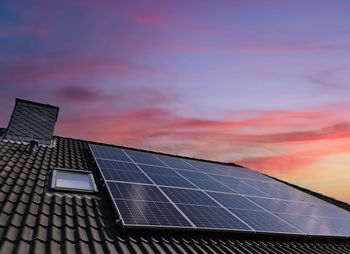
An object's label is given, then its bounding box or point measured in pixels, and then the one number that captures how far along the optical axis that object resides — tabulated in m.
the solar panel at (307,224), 9.37
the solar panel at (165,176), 9.80
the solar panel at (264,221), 8.31
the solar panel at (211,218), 7.41
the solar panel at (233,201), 9.38
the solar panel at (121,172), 8.94
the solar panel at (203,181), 10.67
